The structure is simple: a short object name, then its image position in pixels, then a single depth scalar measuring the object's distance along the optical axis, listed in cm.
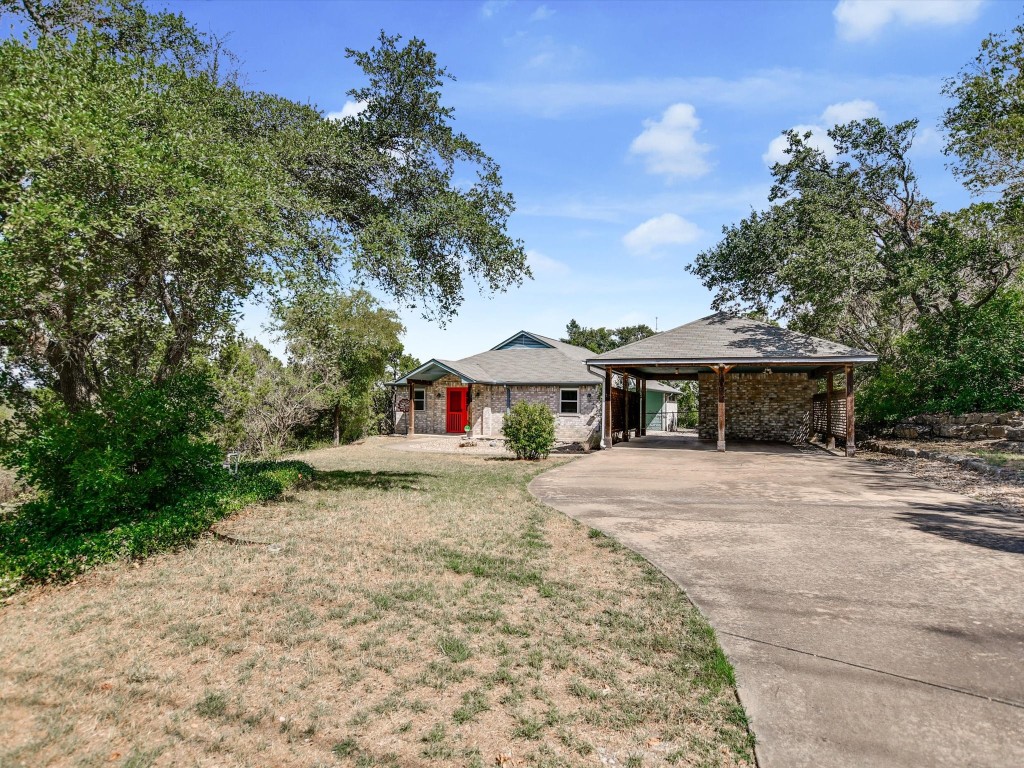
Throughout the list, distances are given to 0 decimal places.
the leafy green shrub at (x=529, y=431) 1570
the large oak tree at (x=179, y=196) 558
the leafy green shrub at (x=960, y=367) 1544
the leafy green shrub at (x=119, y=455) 574
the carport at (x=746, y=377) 1638
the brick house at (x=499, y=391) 2373
